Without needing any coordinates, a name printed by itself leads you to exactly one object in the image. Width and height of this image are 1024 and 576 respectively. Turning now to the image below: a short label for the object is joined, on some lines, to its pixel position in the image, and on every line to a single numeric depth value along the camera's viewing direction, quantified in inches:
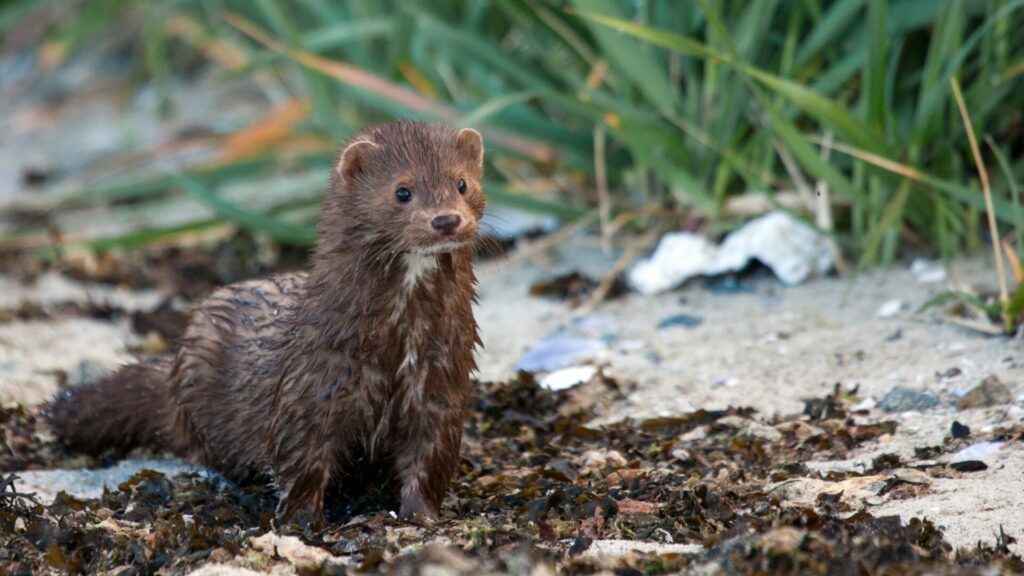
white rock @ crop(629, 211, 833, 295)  439.2
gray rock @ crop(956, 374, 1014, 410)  323.9
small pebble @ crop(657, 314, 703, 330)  425.4
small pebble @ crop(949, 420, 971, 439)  308.8
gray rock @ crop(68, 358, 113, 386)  408.2
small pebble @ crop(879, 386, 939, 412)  334.6
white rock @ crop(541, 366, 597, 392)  380.5
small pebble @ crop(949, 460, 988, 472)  285.7
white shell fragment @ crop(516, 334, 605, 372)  405.7
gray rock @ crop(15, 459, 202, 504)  321.4
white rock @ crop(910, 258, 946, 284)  415.5
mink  285.7
